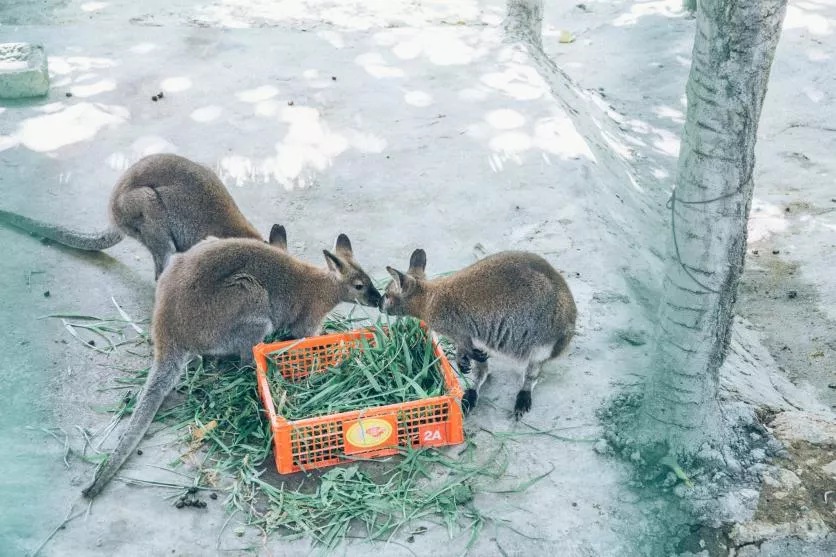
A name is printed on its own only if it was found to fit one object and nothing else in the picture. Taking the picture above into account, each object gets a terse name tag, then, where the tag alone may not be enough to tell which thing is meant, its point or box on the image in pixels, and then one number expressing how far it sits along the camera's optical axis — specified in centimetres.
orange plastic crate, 417
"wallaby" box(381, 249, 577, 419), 456
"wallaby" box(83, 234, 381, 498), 460
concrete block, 762
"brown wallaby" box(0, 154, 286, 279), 557
